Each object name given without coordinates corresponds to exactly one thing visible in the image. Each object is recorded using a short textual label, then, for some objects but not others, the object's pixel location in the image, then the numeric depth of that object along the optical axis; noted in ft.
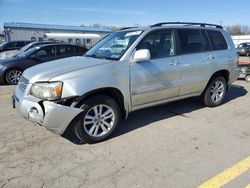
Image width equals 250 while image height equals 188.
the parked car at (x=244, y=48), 80.07
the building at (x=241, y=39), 139.52
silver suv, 11.00
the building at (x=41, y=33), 131.14
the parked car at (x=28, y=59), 28.03
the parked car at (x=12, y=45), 56.54
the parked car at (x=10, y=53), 37.88
